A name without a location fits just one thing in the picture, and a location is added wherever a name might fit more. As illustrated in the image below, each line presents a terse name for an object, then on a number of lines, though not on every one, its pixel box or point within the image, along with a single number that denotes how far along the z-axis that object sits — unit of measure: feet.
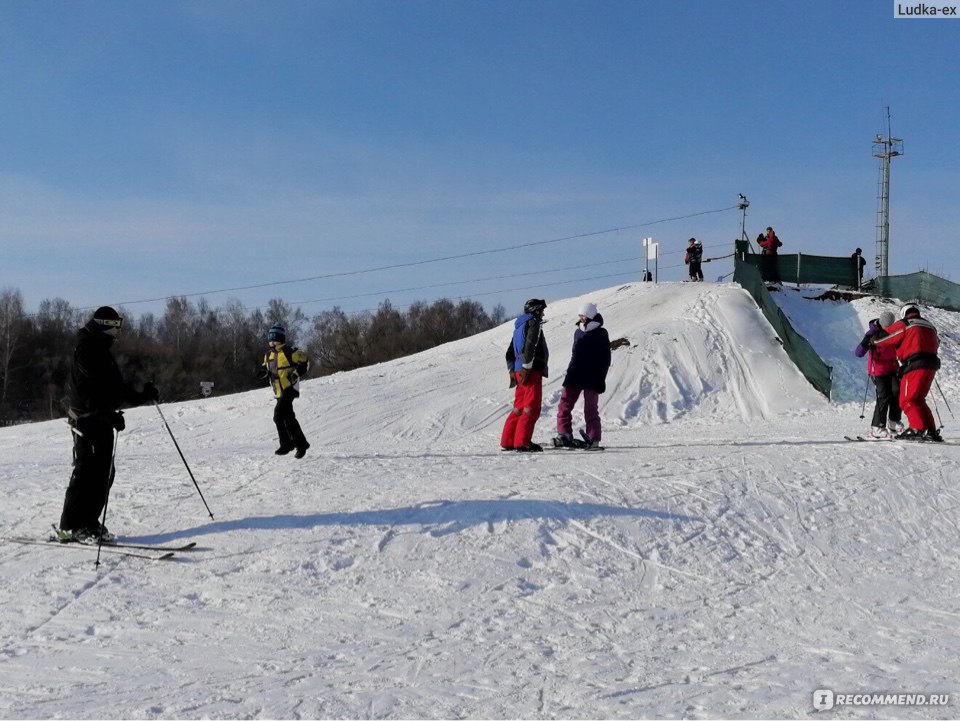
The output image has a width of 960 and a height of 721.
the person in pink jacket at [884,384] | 39.19
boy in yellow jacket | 35.24
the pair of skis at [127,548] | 21.49
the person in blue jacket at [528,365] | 35.06
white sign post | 94.84
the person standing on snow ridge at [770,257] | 87.25
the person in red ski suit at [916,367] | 35.70
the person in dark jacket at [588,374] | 36.99
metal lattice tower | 134.62
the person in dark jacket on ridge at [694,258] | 92.79
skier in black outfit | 22.89
